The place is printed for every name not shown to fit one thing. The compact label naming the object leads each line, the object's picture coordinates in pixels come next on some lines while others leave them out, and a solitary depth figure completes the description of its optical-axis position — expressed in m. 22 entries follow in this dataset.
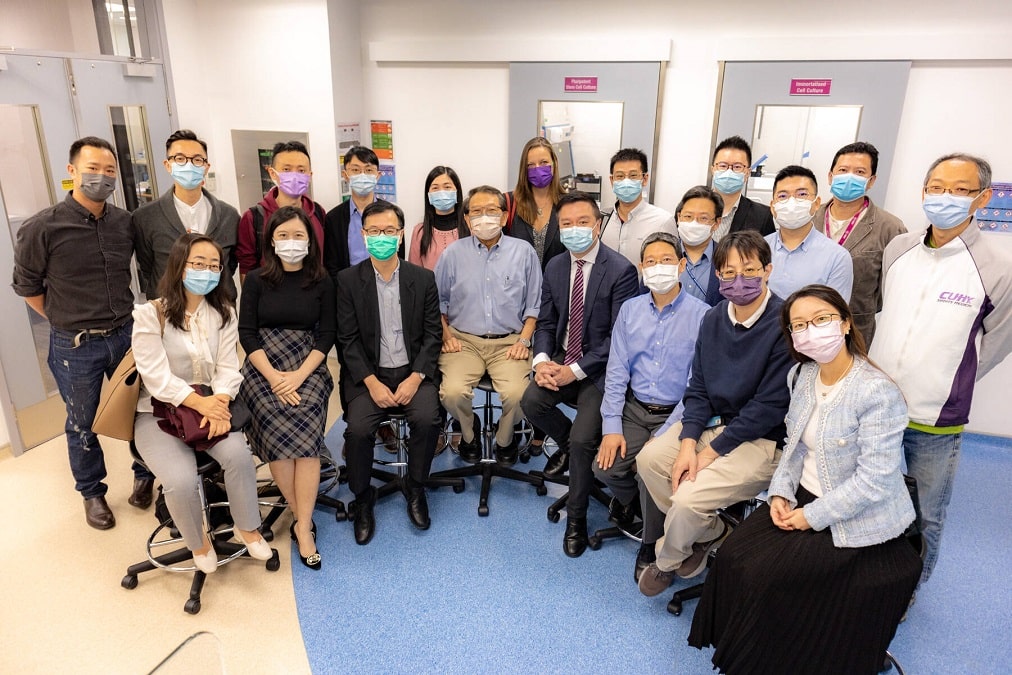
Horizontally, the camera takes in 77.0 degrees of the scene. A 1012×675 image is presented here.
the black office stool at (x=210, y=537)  2.74
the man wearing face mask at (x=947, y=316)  2.38
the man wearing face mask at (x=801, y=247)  2.75
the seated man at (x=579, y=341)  3.08
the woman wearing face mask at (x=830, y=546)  2.01
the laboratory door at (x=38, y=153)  3.64
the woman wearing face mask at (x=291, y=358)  2.95
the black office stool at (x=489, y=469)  3.54
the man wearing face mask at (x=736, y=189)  3.33
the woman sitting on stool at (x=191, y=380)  2.64
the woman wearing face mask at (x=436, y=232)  3.64
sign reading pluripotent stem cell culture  4.43
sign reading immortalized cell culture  3.98
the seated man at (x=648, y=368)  2.82
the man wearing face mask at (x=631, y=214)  3.38
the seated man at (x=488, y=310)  3.35
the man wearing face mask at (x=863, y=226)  3.02
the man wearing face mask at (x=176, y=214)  3.19
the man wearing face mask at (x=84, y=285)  2.91
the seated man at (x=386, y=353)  3.15
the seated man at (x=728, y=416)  2.50
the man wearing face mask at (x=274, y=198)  3.44
